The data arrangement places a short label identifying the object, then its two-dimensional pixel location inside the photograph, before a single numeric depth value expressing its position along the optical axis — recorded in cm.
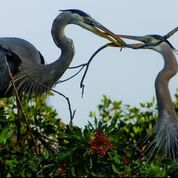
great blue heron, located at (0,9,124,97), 1814
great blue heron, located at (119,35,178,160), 1487
